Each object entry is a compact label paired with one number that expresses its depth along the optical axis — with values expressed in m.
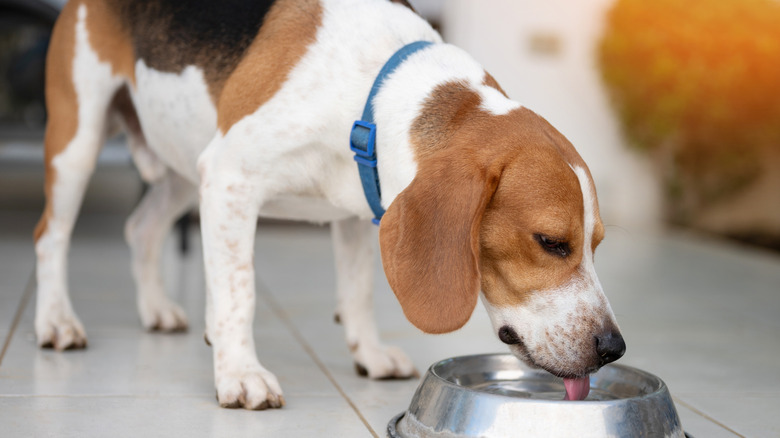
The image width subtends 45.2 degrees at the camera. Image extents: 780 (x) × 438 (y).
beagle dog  2.04
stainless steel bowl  1.95
